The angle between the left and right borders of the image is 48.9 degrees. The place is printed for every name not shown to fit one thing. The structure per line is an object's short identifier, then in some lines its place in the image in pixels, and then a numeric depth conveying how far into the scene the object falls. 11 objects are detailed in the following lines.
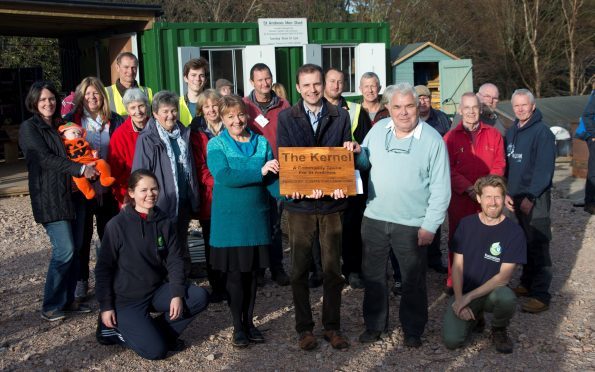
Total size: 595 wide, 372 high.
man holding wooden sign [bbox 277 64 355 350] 4.11
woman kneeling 4.27
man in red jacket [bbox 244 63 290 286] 5.47
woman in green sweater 4.27
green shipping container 12.41
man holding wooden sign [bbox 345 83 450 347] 4.20
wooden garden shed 16.95
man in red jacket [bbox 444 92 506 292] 5.20
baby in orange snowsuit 4.75
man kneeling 4.38
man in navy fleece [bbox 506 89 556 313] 5.14
